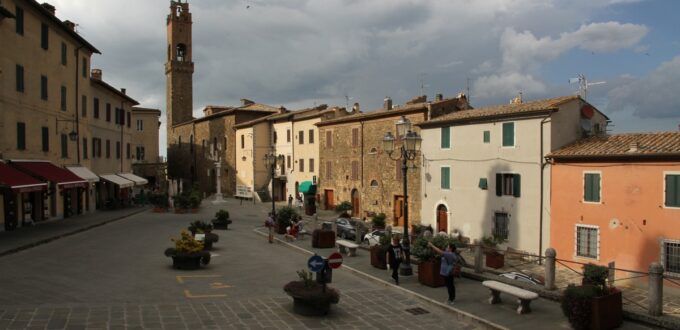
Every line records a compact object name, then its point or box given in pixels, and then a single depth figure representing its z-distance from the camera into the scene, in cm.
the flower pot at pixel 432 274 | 1359
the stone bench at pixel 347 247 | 1894
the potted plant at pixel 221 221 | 2878
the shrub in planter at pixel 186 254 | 1527
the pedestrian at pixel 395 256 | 1393
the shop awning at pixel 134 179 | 4197
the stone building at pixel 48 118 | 2283
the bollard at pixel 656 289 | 988
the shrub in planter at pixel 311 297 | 1079
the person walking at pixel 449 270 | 1183
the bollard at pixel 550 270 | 1218
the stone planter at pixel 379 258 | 1605
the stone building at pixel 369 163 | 3731
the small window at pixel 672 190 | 2083
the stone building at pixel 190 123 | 6588
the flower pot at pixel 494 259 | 2267
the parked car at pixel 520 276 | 1666
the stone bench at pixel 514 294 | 1075
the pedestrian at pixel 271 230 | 2320
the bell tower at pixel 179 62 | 7694
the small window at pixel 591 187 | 2381
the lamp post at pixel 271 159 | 2786
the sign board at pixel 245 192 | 5866
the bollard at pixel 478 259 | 1434
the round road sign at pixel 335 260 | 1163
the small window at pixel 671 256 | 2095
